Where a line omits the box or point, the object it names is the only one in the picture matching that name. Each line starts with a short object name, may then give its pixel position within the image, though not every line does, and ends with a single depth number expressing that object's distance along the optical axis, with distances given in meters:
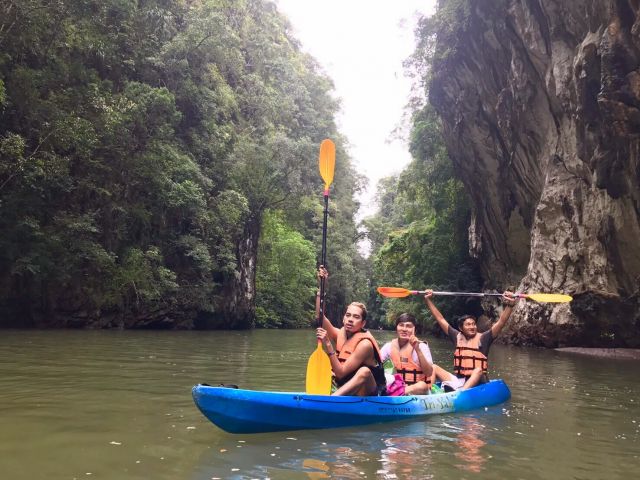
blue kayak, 4.44
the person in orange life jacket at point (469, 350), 6.99
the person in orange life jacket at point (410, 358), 6.11
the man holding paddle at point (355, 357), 5.22
